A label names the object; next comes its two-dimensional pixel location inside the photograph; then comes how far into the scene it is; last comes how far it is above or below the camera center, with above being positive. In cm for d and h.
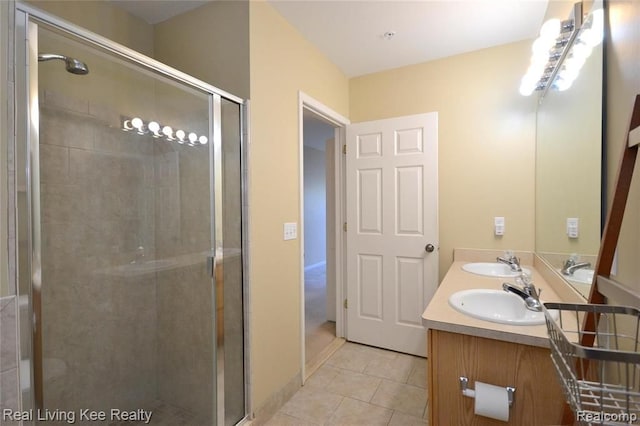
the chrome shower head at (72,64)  106 +61
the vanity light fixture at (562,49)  121 +79
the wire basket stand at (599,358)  50 -36
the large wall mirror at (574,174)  114 +15
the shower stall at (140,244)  149 -20
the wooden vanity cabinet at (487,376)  105 -65
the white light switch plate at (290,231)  196 -15
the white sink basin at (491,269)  197 -45
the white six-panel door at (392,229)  239 -18
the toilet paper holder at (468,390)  108 -70
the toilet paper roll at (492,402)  105 -71
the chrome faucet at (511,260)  193 -38
